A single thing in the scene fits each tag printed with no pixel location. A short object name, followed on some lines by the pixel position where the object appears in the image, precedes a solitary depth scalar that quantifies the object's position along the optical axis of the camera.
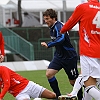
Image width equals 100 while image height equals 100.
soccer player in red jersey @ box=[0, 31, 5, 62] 26.87
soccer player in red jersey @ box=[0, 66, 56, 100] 18.16
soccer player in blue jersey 22.00
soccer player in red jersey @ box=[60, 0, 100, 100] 16.80
